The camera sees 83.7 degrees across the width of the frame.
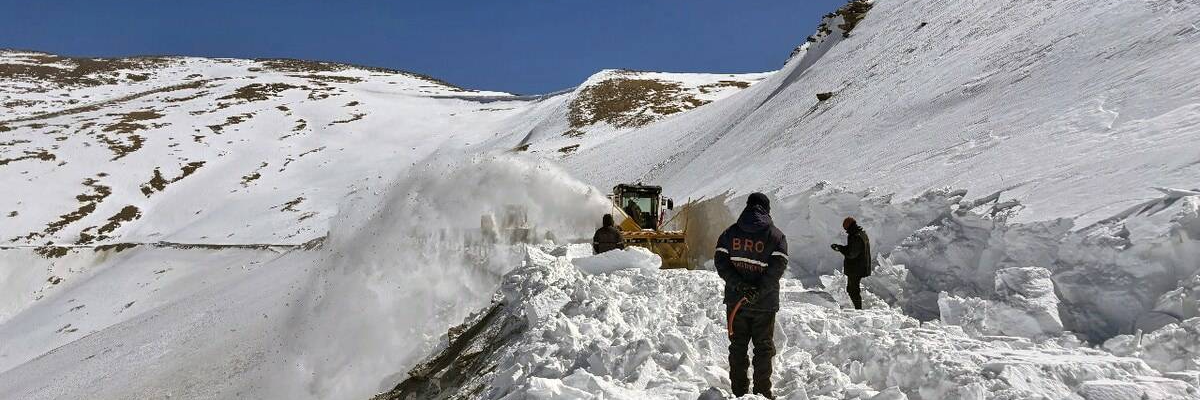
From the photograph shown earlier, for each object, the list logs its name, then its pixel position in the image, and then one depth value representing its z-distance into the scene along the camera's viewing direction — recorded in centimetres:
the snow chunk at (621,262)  883
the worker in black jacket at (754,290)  504
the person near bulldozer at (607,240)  1118
